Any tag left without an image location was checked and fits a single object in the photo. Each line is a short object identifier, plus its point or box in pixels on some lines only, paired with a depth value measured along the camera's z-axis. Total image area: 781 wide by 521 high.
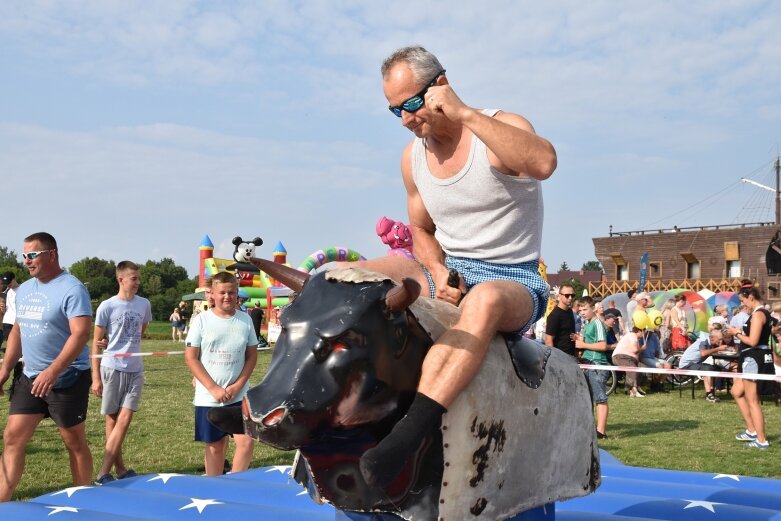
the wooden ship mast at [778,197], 51.38
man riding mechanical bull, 2.21
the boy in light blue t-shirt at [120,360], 6.35
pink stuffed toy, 7.69
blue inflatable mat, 3.72
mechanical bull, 2.00
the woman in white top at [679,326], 15.44
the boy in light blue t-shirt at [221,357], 5.64
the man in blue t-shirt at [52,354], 5.07
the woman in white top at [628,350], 13.21
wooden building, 37.66
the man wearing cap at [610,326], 14.03
